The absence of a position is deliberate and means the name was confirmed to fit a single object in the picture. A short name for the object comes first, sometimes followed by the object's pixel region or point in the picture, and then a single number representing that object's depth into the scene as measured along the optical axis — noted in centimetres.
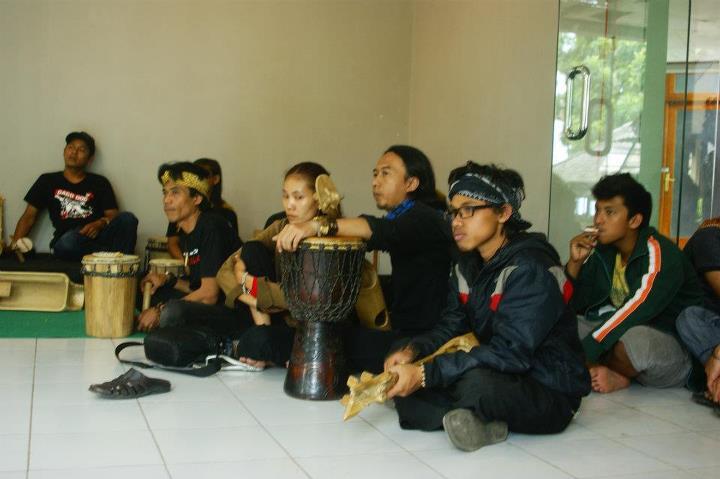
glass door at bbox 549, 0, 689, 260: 430
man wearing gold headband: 421
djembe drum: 337
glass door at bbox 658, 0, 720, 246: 408
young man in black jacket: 279
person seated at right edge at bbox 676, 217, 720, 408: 351
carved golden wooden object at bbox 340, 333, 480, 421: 259
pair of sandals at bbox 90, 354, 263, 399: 328
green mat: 472
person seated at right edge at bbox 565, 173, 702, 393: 376
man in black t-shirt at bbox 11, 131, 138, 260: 652
